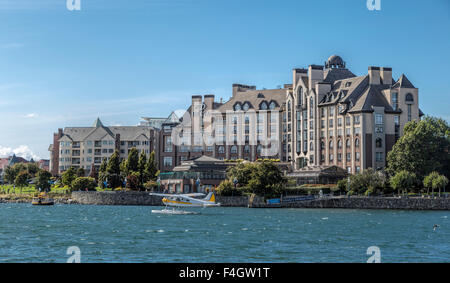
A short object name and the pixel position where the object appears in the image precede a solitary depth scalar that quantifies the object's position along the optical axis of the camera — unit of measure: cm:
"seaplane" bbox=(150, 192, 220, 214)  12362
